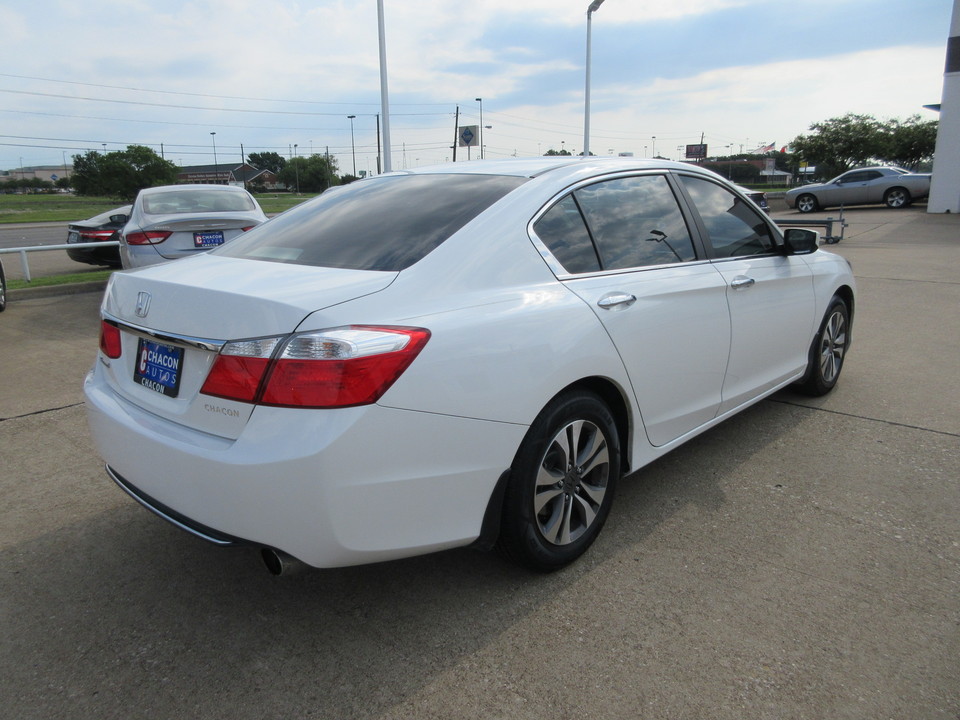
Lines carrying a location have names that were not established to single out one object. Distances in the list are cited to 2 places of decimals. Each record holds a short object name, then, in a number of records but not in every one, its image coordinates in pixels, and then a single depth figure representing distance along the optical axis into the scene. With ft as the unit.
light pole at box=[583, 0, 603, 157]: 92.10
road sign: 67.05
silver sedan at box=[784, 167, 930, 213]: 87.92
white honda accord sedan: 7.08
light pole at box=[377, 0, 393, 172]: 66.55
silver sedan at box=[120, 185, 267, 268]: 27.22
